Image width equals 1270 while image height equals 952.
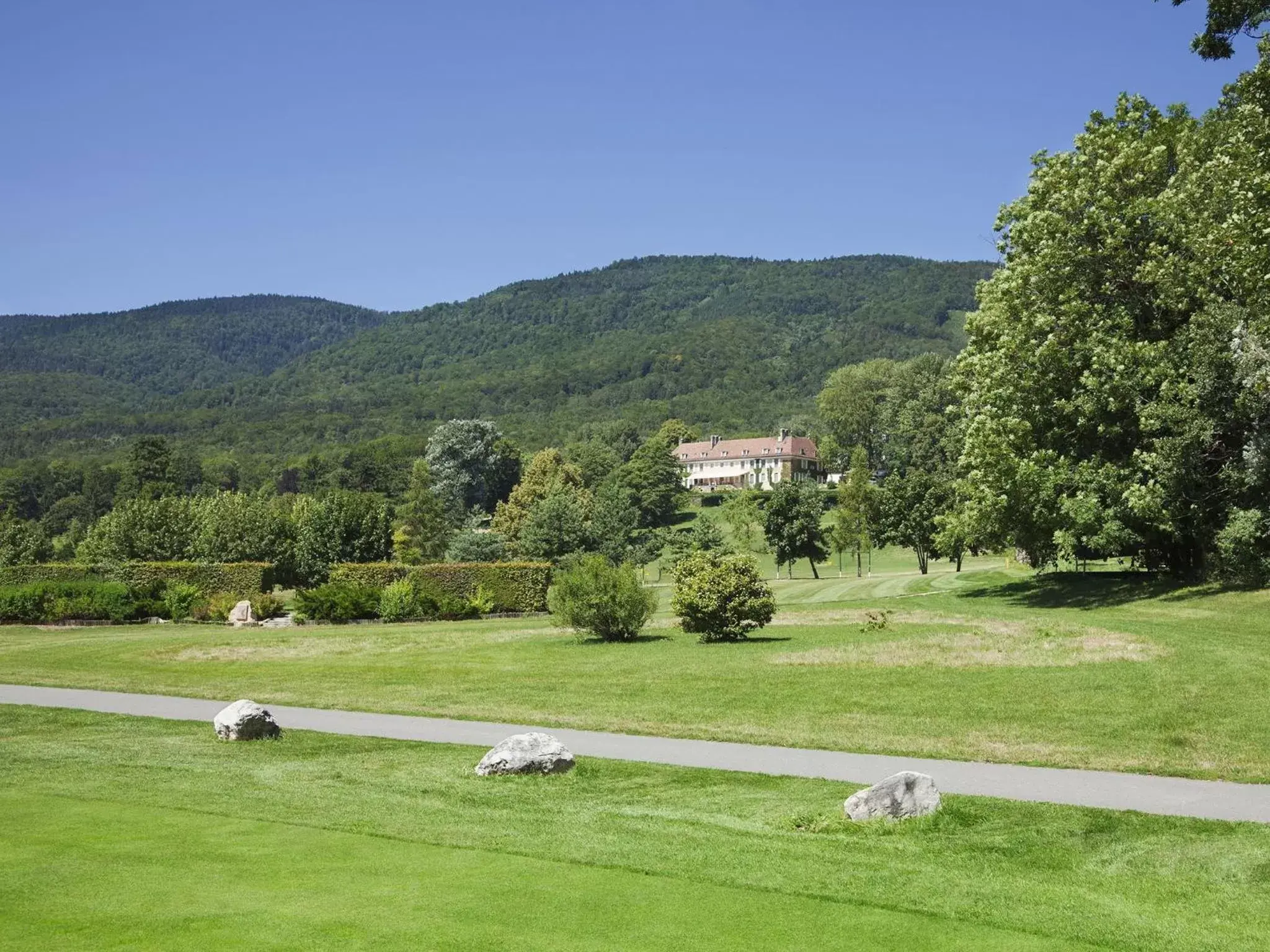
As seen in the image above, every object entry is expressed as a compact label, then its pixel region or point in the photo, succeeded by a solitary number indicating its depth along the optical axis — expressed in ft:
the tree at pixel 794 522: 222.69
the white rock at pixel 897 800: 34.47
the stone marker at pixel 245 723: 52.49
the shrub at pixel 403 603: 129.80
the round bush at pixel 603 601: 95.30
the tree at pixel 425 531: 254.27
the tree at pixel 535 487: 287.48
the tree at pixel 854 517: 237.45
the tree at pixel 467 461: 389.60
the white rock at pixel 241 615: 129.49
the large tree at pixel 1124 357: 99.19
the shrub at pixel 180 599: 137.69
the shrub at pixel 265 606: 132.36
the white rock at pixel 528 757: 43.01
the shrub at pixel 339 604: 129.08
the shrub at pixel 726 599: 92.27
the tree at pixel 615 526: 210.59
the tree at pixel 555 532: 191.62
